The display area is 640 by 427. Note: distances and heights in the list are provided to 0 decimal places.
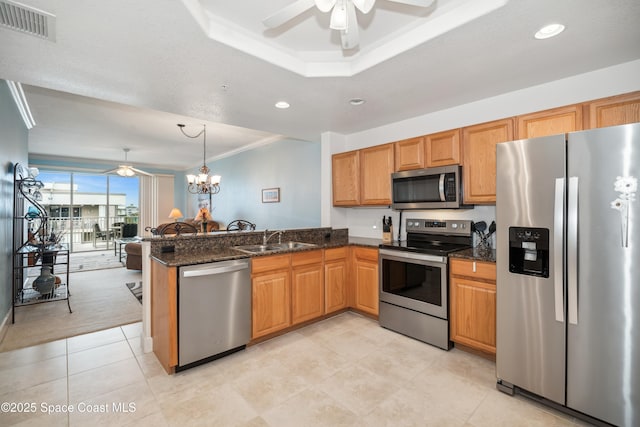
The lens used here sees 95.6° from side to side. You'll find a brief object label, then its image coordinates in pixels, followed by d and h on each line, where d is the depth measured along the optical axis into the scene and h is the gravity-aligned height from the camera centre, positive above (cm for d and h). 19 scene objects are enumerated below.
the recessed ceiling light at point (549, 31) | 180 +116
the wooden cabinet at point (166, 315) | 229 -83
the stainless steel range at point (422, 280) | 272 -68
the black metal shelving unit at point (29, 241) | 371 -38
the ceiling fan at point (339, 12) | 144 +104
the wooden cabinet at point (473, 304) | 244 -80
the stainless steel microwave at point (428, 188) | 290 +26
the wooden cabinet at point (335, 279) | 341 -80
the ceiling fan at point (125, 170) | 670 +99
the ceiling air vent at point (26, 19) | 160 +113
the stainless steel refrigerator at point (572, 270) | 161 -36
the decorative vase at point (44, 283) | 387 -94
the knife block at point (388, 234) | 361 -27
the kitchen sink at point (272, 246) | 328 -40
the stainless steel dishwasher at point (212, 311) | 234 -84
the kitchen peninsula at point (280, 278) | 239 -68
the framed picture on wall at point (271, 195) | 558 +36
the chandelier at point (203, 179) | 532 +64
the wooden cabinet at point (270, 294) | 280 -82
